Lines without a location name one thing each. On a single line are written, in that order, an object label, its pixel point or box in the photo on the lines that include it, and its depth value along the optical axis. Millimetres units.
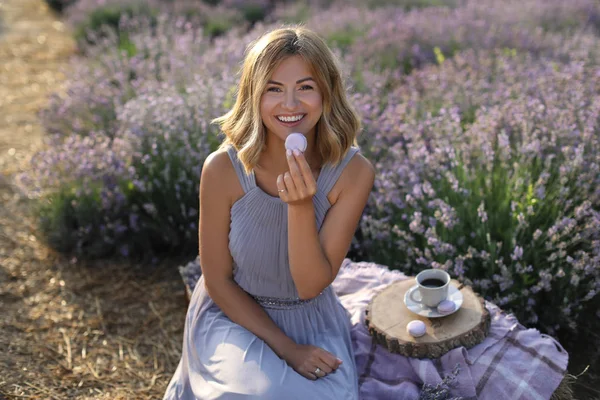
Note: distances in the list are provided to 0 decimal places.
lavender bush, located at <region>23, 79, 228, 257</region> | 3932
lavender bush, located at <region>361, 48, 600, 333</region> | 2971
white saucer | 2540
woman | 2207
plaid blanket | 2436
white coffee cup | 2539
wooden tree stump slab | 2449
